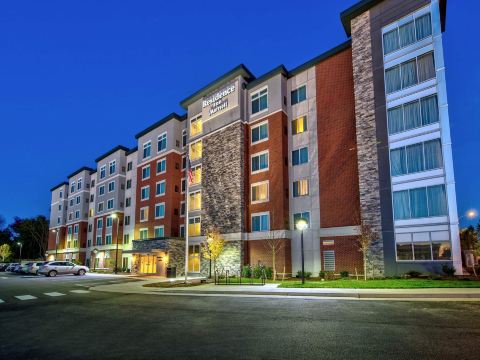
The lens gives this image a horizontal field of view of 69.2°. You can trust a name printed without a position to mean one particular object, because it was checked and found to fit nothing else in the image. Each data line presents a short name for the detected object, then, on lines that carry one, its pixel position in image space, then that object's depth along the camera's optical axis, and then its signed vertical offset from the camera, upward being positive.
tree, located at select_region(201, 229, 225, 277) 35.25 -1.00
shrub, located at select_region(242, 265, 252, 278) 32.47 -3.23
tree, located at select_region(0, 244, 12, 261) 94.15 -3.05
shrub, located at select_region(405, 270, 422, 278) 23.52 -2.70
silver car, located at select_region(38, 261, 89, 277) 42.03 -3.62
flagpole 27.47 +4.96
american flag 27.52 +4.84
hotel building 25.06 +6.93
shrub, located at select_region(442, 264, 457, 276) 22.25 -2.34
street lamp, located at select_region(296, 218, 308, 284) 21.70 +0.70
